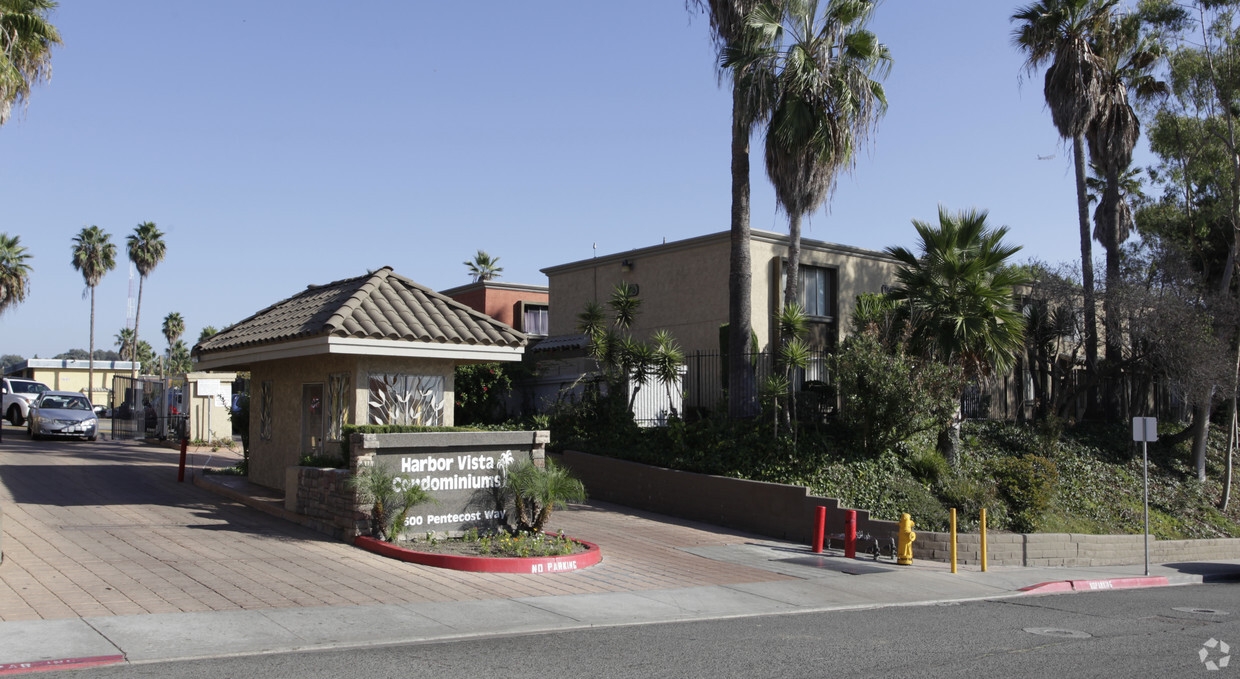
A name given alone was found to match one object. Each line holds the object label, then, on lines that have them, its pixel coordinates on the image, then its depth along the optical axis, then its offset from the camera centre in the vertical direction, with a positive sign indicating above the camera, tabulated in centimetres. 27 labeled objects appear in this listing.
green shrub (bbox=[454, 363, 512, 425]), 2356 -22
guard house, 1359 +39
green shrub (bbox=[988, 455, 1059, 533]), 1695 -200
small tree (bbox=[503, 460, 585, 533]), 1296 -157
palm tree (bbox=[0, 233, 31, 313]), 4878 +555
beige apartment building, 2388 +290
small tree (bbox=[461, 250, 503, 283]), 5119 +646
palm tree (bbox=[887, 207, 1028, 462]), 1817 +178
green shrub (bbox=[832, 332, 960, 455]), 1706 -6
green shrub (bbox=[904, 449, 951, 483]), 1794 -160
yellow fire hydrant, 1468 -256
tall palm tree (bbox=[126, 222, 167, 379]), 5872 +834
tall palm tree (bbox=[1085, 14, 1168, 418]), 2498 +770
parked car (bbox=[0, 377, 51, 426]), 3412 -83
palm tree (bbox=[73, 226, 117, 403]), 5897 +800
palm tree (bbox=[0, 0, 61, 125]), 1628 +642
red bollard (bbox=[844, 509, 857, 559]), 1483 -242
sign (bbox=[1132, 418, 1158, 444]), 1648 -75
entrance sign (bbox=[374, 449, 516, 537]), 1273 -150
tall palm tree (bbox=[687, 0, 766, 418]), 1891 +290
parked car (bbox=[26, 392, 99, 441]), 2605 -120
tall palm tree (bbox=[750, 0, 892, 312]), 1877 +602
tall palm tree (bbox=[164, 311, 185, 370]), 8062 +461
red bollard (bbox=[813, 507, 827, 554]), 1516 -240
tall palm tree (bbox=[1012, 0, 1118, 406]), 2430 +873
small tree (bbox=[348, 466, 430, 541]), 1216 -159
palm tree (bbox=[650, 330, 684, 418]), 1911 +49
